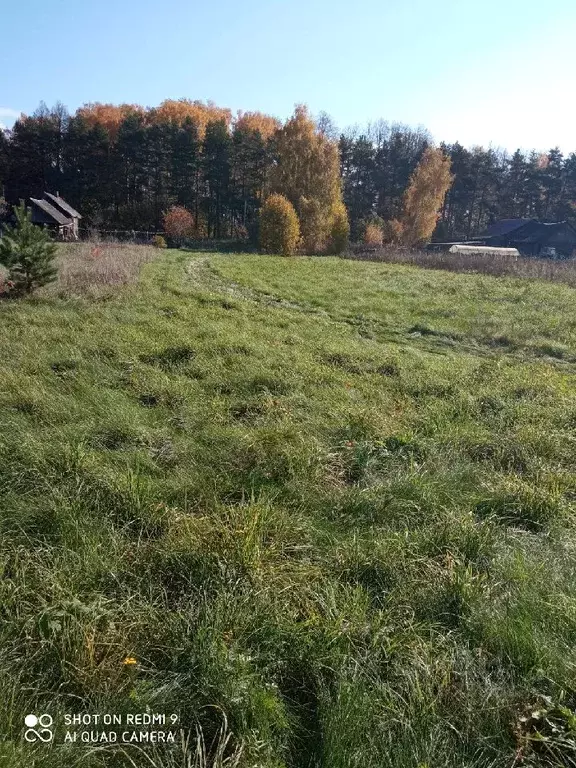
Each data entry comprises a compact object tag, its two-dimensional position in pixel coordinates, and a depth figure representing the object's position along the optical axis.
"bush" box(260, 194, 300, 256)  35.56
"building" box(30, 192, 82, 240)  35.31
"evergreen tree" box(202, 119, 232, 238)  48.44
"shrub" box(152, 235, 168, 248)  36.47
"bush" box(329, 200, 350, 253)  40.22
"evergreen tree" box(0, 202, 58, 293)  11.76
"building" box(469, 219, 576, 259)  47.00
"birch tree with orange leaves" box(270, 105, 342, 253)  40.34
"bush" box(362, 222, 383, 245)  46.33
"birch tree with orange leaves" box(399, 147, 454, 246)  49.62
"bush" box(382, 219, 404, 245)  49.19
